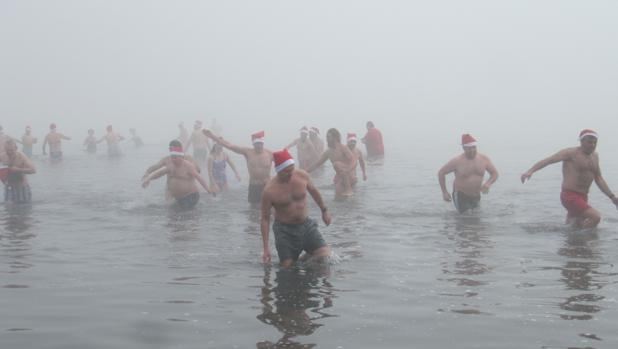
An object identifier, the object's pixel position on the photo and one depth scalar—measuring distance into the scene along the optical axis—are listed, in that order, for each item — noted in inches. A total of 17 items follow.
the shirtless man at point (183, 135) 1326.6
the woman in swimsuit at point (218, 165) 657.0
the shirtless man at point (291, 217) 329.7
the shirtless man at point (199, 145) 1133.7
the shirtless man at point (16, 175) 593.9
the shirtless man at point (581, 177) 426.3
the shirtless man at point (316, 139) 904.9
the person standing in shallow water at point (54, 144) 1157.9
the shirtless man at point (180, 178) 551.2
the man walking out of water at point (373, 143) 1142.3
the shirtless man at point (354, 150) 628.7
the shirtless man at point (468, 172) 509.4
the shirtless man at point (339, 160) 587.8
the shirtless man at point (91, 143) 1424.7
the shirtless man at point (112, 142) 1328.7
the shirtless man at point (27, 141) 1181.7
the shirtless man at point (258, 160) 567.5
